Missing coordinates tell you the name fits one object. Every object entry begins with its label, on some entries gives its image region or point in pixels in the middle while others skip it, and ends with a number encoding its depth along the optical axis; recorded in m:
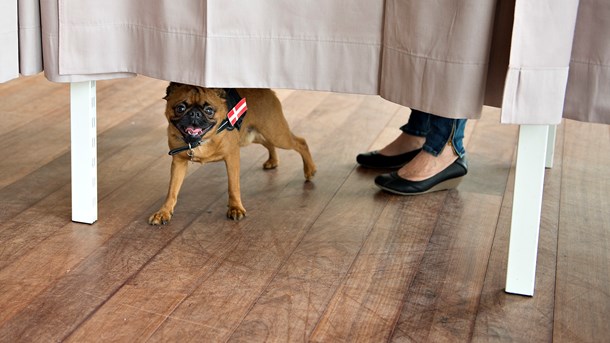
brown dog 1.95
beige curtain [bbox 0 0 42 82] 1.77
